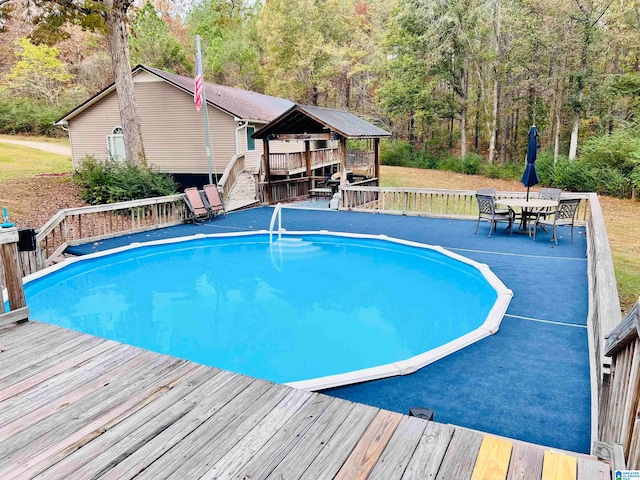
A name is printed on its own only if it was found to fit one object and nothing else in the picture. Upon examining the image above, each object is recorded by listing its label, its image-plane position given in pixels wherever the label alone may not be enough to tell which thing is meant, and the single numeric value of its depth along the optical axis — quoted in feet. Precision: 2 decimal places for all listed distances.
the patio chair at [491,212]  33.26
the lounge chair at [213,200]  43.21
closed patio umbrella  33.14
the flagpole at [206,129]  47.00
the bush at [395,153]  98.70
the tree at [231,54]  117.08
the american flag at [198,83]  44.37
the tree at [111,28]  44.37
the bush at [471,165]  86.33
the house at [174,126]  57.41
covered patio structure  48.24
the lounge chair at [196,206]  41.16
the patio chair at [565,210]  31.58
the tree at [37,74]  100.73
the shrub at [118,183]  45.62
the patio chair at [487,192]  35.29
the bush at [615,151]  60.75
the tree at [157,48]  100.42
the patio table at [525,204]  32.14
